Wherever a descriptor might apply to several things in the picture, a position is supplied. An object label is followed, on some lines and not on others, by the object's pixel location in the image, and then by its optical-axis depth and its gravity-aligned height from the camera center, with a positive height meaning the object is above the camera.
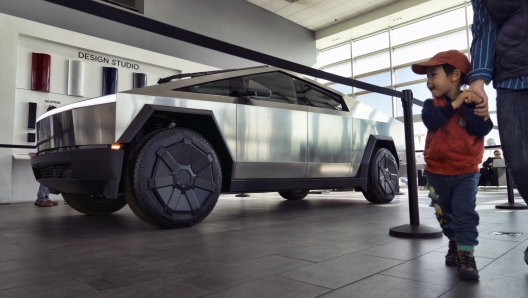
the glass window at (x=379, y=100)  12.31 +2.45
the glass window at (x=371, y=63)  12.70 +3.88
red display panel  6.26 +1.78
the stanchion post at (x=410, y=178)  2.16 -0.04
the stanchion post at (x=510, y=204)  3.62 -0.33
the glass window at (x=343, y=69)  13.65 +3.94
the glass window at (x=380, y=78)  12.57 +3.30
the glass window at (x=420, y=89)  11.56 +2.65
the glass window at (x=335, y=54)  13.77 +4.54
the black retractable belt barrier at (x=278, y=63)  1.41 +0.58
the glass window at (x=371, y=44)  12.82 +4.60
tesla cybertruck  2.28 +0.22
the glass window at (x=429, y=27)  11.11 +4.64
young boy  1.41 +0.10
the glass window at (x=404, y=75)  11.91 +3.19
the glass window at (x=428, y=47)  11.06 +3.97
